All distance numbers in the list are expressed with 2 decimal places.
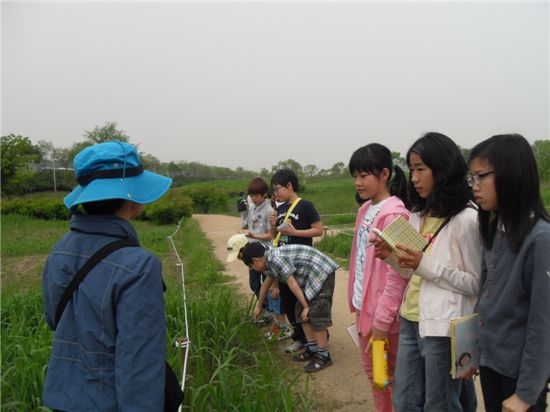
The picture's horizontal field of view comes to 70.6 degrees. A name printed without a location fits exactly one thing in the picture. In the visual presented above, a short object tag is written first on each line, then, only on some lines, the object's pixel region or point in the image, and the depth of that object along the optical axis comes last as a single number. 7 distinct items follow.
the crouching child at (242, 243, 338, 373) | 3.10
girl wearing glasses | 1.28
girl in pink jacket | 1.87
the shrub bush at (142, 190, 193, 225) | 18.58
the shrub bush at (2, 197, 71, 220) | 19.12
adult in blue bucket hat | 1.14
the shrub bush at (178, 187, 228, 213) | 26.02
